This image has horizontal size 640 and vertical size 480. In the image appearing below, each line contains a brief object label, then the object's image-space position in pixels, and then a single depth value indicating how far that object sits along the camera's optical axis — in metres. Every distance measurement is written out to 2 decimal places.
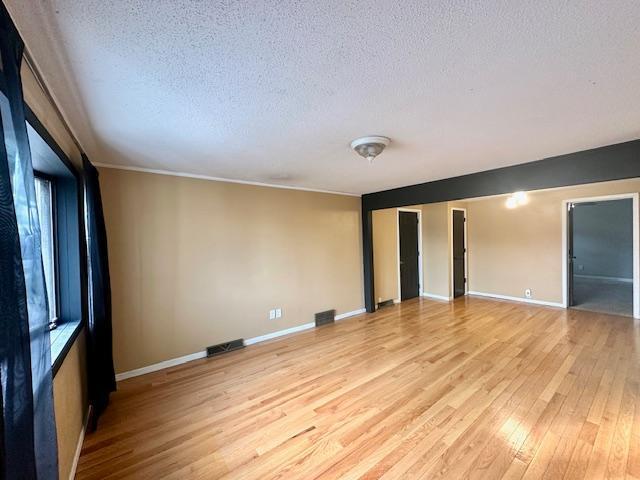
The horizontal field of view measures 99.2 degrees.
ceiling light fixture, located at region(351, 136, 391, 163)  2.06
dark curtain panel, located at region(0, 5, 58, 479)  0.69
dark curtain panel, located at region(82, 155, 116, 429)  2.14
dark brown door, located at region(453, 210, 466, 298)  5.84
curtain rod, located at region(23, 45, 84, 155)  1.13
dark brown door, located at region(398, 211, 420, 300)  5.73
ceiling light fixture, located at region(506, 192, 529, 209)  5.02
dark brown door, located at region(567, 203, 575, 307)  4.80
